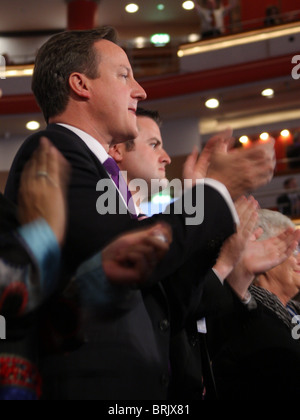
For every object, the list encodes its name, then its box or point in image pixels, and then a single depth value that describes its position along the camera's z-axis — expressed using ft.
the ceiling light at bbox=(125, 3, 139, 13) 38.62
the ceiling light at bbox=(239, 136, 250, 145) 33.74
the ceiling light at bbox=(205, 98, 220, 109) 32.14
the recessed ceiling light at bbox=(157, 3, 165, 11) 39.11
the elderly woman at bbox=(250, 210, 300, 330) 7.73
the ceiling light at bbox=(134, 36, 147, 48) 39.66
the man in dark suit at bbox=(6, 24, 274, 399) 3.59
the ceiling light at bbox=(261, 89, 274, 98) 31.40
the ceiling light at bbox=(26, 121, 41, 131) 34.37
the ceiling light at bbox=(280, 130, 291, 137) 34.45
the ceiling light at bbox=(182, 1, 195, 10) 38.86
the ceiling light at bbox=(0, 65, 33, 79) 34.71
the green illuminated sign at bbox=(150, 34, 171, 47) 39.24
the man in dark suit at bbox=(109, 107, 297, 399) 4.10
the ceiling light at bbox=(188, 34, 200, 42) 36.81
